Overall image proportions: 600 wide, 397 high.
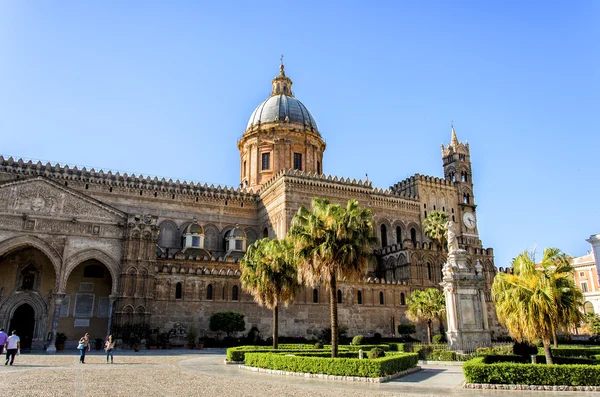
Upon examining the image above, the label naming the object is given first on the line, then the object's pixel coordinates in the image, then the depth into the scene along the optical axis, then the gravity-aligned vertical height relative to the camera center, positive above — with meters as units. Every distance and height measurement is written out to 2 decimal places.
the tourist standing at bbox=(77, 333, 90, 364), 23.88 -0.39
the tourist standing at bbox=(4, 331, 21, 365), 21.55 -0.27
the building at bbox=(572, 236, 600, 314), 61.50 +6.55
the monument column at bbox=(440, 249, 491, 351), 24.94 +1.33
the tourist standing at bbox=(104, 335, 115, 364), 23.98 -0.35
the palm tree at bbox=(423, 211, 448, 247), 52.34 +11.17
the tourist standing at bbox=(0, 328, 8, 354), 22.81 +0.02
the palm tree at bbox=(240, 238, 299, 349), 28.80 +3.25
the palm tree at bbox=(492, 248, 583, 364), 17.75 +1.21
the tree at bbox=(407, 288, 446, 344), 35.78 +1.98
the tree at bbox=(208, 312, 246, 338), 37.84 +1.09
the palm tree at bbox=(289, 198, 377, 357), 22.94 +4.02
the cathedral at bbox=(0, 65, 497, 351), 36.59 +8.09
